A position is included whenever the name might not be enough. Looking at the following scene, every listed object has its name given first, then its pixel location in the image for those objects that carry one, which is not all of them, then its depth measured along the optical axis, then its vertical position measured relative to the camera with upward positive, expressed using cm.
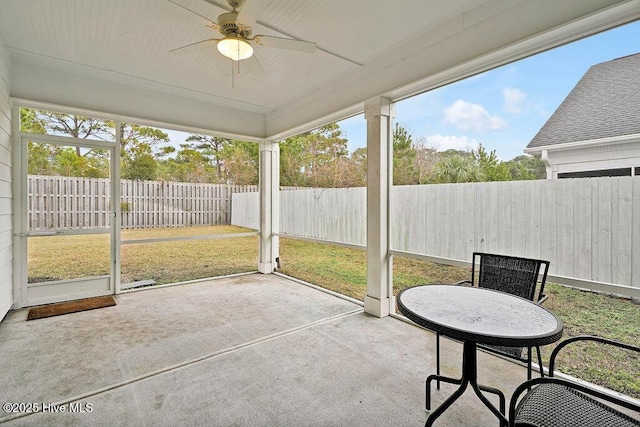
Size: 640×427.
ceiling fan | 218 +134
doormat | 336 -112
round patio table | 130 -52
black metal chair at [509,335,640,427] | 110 -77
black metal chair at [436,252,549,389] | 201 -46
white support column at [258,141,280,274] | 545 +18
